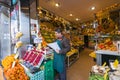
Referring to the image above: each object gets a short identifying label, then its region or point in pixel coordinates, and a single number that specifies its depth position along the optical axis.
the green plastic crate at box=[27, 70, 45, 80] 1.01
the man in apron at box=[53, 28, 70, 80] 1.51
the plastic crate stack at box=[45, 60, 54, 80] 1.22
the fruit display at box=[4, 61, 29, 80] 0.95
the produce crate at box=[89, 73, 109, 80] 0.91
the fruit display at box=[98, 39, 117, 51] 1.43
